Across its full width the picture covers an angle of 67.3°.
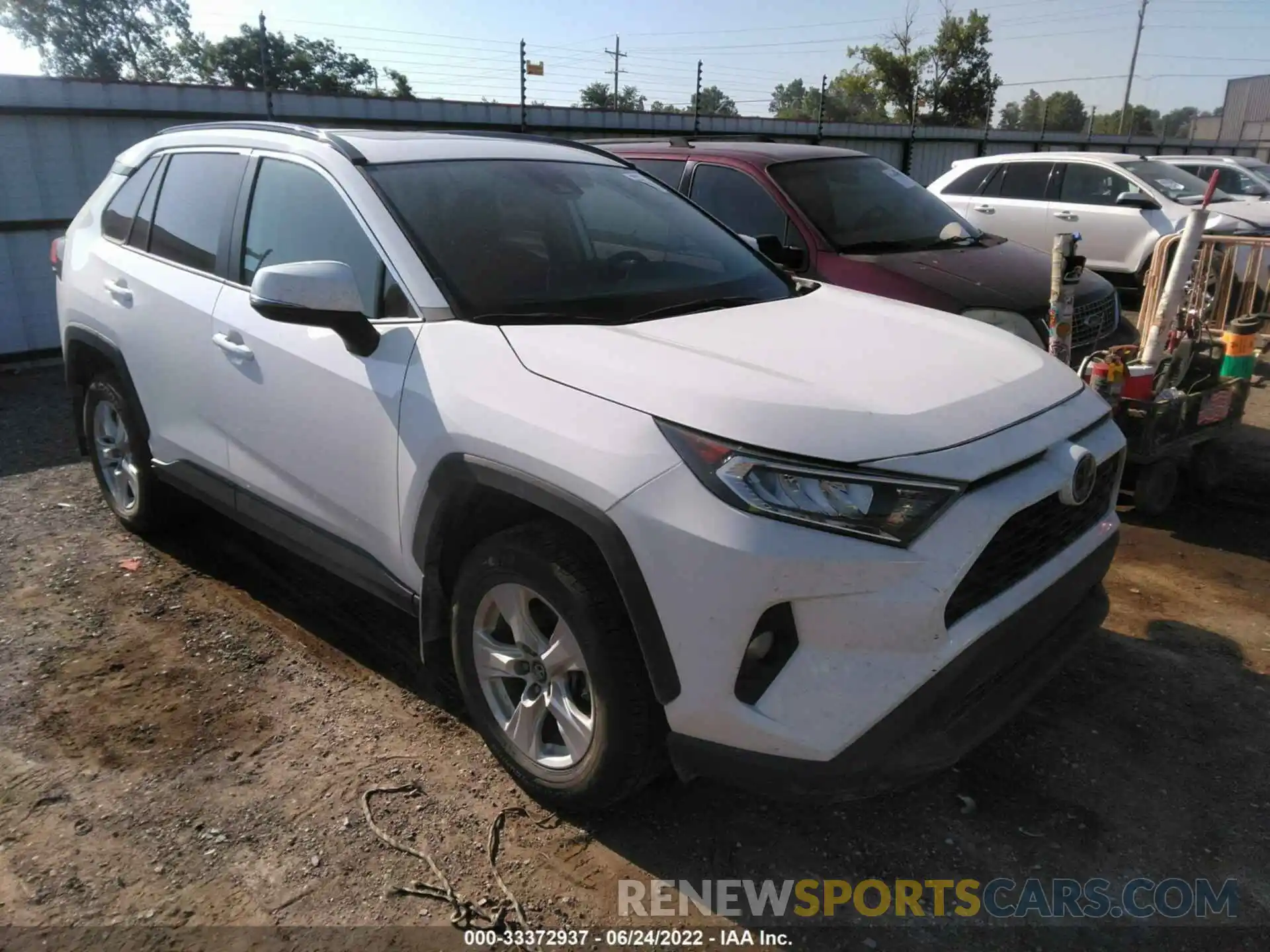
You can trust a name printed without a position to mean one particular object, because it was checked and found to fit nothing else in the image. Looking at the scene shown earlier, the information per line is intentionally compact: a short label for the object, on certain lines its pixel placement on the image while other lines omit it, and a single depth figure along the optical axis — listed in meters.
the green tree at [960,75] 56.75
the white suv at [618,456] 2.16
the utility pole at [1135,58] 56.69
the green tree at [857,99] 60.22
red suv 5.49
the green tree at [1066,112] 77.06
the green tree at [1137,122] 68.81
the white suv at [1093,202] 10.46
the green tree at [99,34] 53.80
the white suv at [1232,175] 12.95
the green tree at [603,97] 34.28
